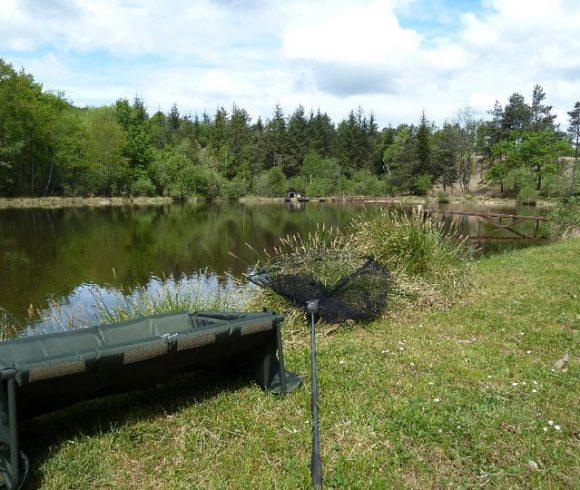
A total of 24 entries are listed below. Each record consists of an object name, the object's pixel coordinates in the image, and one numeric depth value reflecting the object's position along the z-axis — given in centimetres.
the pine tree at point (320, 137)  7550
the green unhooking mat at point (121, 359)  249
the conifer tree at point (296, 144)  7369
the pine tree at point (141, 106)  7795
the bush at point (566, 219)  1761
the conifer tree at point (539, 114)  6300
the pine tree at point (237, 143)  7219
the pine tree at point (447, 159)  6325
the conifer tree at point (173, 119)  9088
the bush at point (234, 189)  6178
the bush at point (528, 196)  5178
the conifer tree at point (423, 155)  6103
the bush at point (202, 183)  5803
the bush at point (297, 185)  6744
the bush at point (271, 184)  6372
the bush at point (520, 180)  5289
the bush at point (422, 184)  6031
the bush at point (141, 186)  5525
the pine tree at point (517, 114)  6309
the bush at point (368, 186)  6569
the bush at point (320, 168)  6887
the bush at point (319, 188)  6612
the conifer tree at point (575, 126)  6625
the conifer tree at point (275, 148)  7338
